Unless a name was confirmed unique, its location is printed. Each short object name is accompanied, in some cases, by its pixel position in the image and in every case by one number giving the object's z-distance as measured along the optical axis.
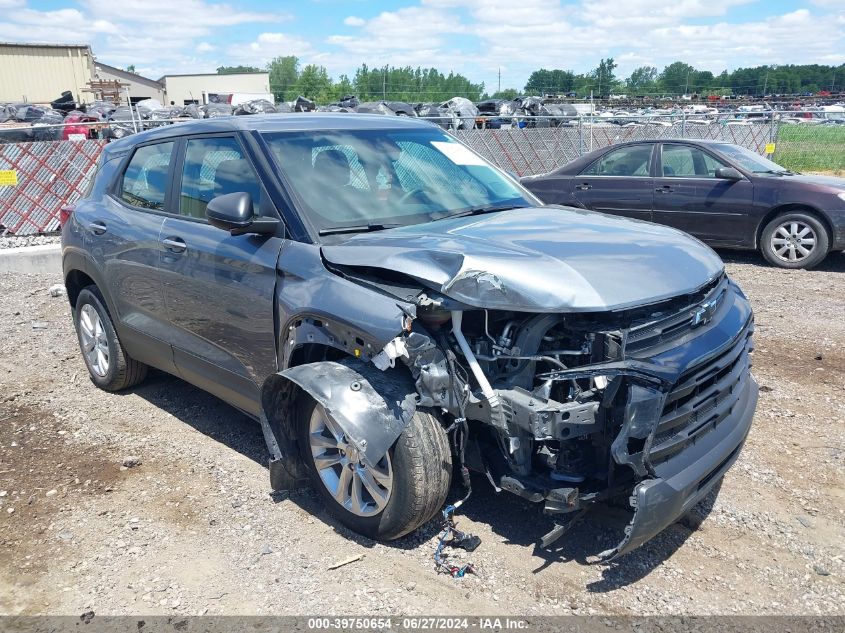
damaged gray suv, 2.76
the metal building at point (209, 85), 49.66
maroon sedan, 8.82
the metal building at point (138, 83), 58.25
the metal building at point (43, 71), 41.16
